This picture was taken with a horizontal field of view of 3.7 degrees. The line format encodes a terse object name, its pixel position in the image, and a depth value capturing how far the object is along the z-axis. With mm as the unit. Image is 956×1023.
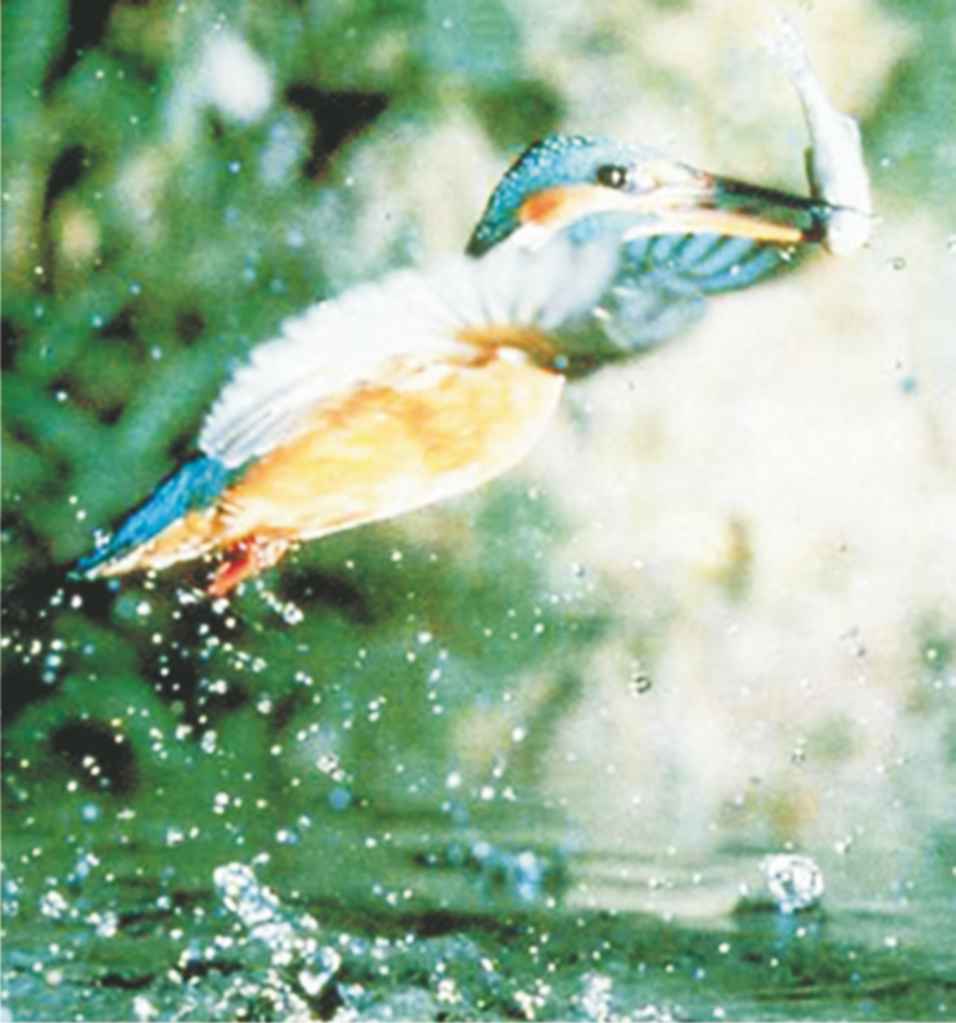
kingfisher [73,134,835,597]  3100
